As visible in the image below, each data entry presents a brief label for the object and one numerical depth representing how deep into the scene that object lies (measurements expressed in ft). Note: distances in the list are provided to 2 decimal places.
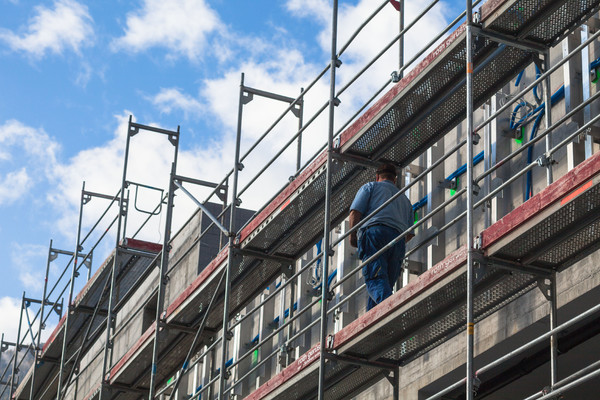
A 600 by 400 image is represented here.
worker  48.04
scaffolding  38.84
